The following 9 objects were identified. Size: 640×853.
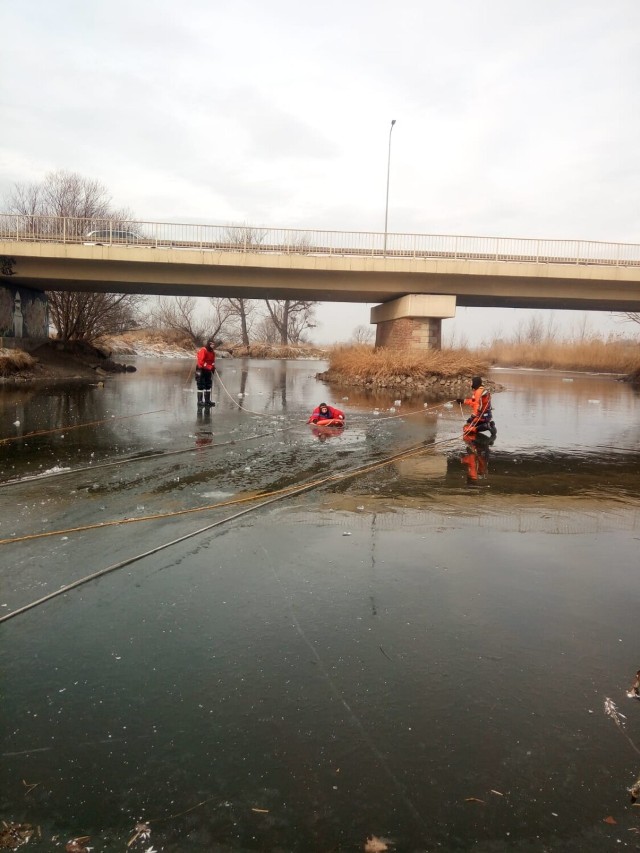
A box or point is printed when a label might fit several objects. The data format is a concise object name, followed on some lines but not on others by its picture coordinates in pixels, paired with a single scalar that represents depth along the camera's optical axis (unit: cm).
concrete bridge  2680
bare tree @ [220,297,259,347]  7612
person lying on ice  1462
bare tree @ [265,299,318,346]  7984
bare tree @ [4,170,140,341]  3675
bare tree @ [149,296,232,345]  7262
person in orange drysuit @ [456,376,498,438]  1316
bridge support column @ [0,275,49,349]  2881
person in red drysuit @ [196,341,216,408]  1658
